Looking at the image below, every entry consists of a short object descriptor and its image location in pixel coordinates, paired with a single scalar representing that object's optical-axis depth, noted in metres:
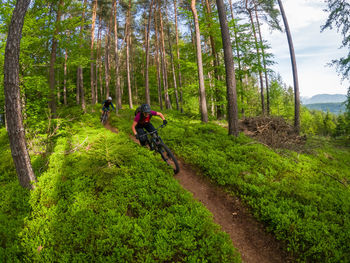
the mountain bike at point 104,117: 13.38
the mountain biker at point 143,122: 6.24
